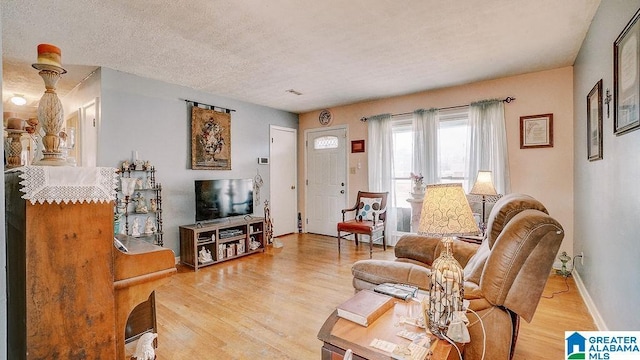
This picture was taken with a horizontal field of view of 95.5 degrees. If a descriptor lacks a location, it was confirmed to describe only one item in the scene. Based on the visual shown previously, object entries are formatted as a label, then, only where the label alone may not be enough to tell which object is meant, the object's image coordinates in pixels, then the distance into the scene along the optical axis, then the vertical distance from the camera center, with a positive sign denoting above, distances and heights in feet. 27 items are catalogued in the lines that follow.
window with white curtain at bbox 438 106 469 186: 13.53 +1.63
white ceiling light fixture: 13.58 +3.91
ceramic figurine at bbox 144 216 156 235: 11.86 -1.88
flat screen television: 13.12 -0.84
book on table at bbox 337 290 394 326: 4.44 -2.07
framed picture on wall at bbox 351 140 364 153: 16.92 +1.98
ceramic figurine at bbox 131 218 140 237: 11.51 -1.85
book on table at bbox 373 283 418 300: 5.21 -2.07
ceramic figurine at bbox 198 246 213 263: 12.60 -3.28
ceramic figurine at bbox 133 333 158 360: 4.35 -2.53
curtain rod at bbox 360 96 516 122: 12.28 +3.38
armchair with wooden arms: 13.87 -1.93
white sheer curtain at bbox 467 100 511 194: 12.32 +1.53
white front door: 17.81 +0.05
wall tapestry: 13.82 +2.06
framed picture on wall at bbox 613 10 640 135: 4.86 +1.80
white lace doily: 3.20 -0.02
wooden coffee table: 3.78 -2.22
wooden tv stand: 12.46 -2.79
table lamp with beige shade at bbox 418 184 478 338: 4.20 -0.85
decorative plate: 18.16 +3.95
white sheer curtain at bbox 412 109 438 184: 14.11 +1.71
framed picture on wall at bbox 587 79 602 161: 7.30 +1.49
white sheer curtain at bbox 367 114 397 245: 15.62 +1.03
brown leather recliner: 4.50 -1.59
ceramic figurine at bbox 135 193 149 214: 11.59 -0.95
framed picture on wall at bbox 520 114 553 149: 11.63 +1.91
